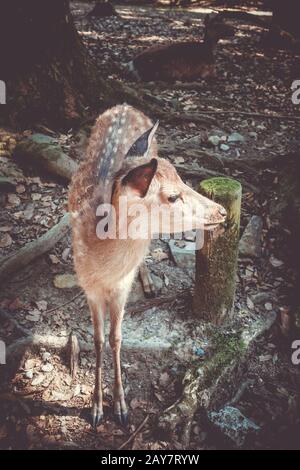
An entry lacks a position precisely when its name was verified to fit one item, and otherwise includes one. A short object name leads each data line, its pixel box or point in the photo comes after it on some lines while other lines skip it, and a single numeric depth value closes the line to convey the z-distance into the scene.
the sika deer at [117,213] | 2.88
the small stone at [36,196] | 5.08
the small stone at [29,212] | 4.87
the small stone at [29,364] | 3.81
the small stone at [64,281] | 4.34
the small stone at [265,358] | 4.05
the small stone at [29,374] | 3.76
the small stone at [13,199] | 4.98
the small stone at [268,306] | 4.34
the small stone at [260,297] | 4.39
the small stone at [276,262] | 4.70
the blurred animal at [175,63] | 8.02
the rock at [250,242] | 4.76
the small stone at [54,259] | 4.48
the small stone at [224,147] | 6.16
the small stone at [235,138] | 6.36
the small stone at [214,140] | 6.21
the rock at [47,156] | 5.27
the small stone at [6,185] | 5.03
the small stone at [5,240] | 4.55
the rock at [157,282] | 4.39
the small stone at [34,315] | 4.04
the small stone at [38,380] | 3.73
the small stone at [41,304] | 4.14
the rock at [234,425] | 3.41
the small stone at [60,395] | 3.66
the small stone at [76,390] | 3.72
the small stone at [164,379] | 3.79
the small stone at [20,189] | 5.12
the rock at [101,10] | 12.80
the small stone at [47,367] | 3.82
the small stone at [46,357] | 3.87
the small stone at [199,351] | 3.86
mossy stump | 3.55
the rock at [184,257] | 4.66
